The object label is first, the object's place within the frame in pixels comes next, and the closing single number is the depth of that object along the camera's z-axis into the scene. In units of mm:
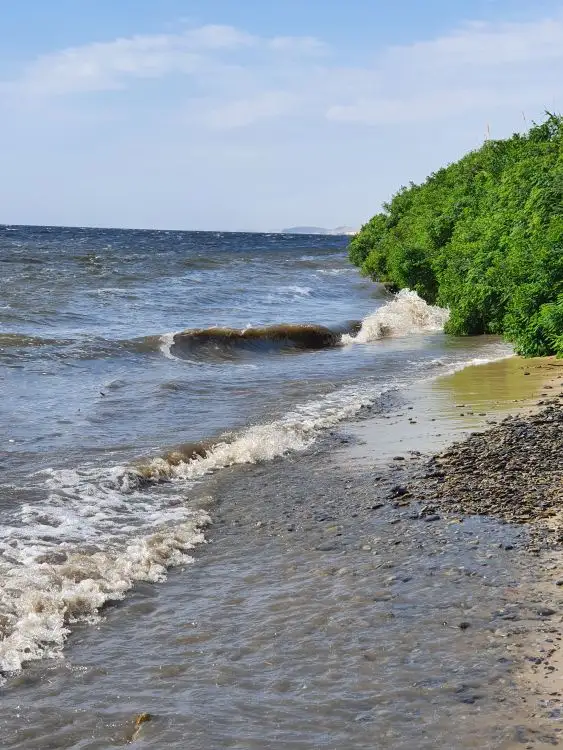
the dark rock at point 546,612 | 5773
